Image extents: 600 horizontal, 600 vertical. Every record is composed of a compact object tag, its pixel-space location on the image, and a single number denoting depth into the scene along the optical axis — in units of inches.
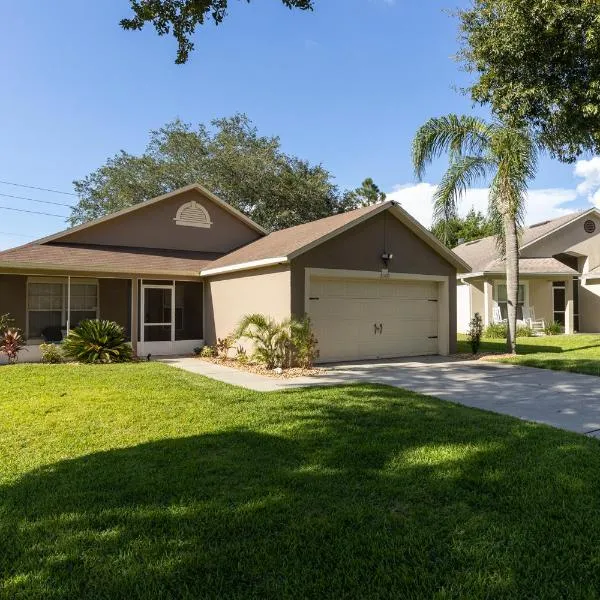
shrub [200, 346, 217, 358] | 565.0
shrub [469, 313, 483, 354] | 569.9
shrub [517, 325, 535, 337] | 818.2
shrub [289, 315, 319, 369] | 437.1
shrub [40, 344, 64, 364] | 495.5
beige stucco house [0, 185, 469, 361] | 490.9
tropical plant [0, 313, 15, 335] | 517.3
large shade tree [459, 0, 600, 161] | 347.3
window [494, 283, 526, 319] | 856.3
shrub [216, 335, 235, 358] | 538.6
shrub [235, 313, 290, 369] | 446.0
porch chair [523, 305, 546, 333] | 850.8
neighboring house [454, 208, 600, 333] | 856.3
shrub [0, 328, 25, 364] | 484.7
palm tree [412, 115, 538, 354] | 534.0
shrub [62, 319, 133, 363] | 496.4
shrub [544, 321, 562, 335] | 856.9
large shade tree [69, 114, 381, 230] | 1211.2
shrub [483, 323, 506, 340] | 787.9
